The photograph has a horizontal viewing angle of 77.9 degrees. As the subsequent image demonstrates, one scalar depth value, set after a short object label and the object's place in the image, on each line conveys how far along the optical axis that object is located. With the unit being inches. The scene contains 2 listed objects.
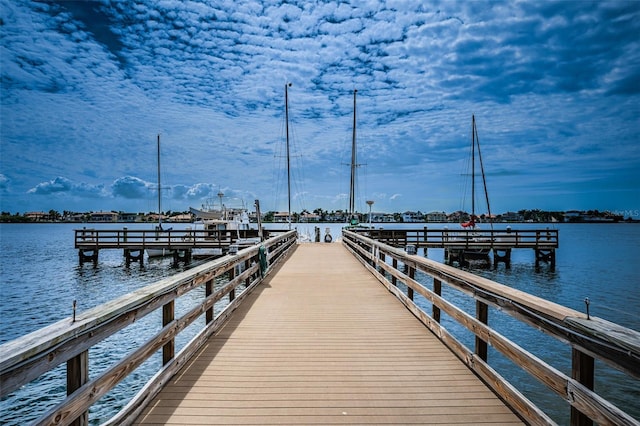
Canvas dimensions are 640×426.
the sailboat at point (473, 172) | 1430.9
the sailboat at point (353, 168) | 1283.8
